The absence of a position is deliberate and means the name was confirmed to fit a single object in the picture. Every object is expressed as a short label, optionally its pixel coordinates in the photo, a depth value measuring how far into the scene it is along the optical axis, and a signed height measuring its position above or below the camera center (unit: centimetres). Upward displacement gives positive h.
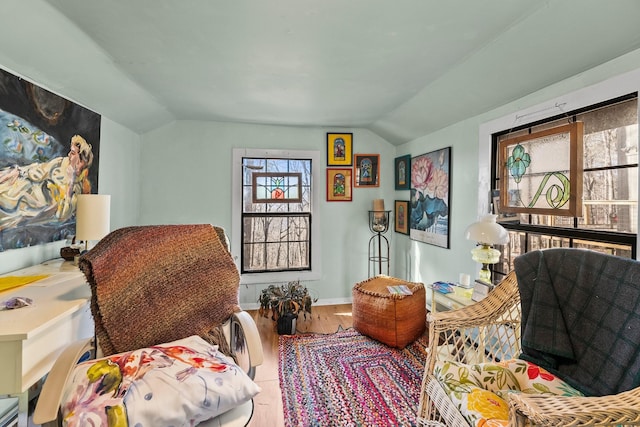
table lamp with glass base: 187 -13
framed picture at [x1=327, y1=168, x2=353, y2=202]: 374 +41
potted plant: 286 -89
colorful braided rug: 176 -118
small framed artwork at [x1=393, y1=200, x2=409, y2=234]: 362 +1
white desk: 100 -44
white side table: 201 -60
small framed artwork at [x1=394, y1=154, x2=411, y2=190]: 357 +56
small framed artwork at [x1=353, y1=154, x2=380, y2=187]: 380 +61
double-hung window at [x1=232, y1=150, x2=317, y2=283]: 355 +2
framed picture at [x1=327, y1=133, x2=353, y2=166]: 372 +86
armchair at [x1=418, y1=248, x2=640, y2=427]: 105 -53
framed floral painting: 288 +21
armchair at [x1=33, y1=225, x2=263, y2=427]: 89 -52
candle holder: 371 -34
